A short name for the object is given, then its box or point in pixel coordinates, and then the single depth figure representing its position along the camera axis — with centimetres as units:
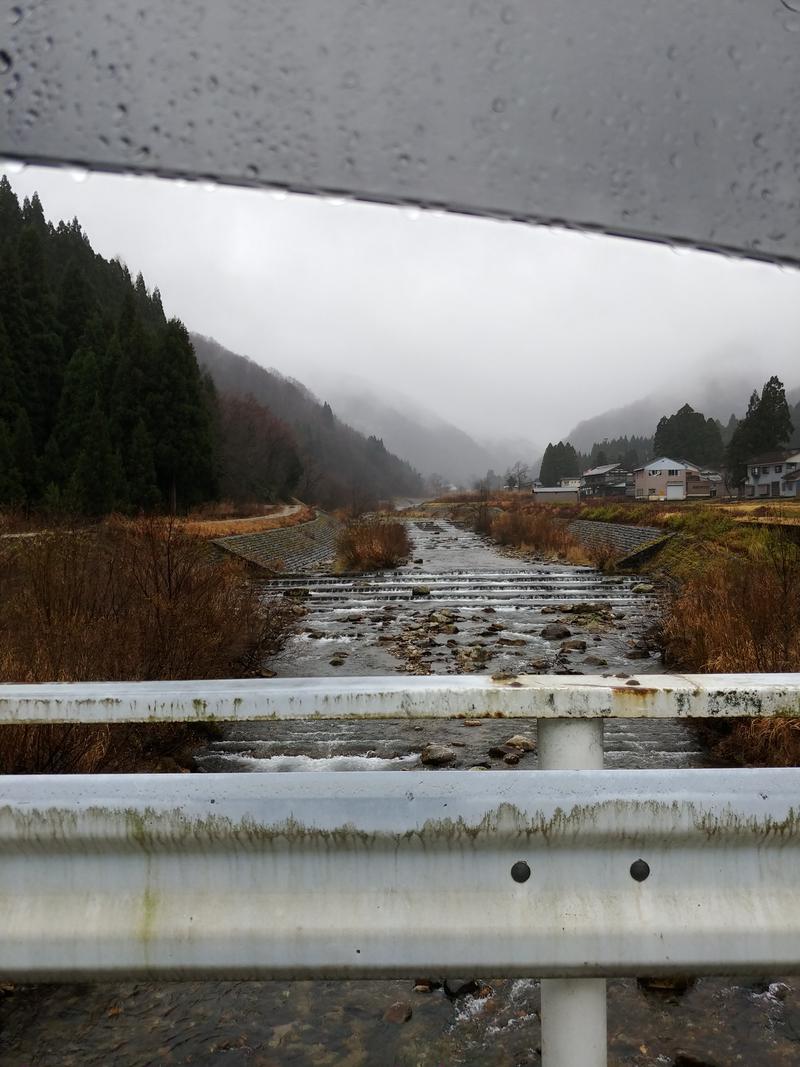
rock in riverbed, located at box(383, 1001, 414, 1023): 316
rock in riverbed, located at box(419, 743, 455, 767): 642
